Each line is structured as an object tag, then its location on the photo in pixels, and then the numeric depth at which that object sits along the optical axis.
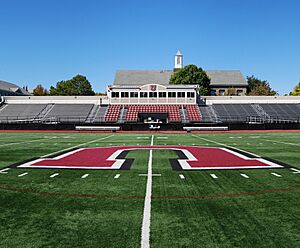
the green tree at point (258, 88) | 94.56
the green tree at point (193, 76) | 73.62
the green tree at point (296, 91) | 86.69
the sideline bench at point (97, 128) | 37.91
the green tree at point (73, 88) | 95.81
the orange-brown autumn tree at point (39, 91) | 113.16
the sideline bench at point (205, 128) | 37.66
